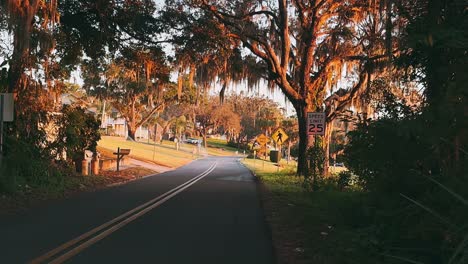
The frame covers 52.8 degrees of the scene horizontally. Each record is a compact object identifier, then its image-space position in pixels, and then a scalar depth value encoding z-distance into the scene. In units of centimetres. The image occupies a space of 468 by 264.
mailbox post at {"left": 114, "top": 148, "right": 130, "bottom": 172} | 2902
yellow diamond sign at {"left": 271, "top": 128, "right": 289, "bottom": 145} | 2848
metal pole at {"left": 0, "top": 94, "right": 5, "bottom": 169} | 1340
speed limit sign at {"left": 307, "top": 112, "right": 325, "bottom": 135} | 1703
